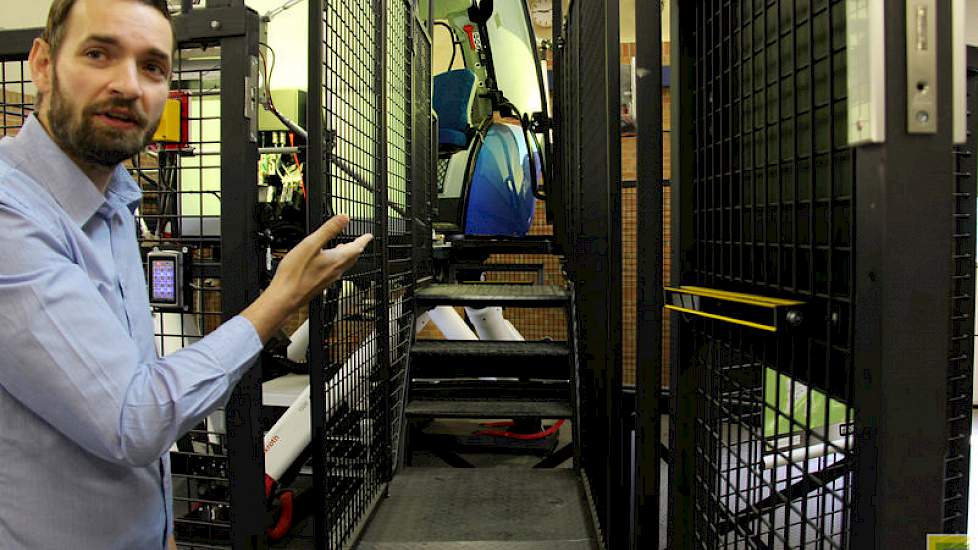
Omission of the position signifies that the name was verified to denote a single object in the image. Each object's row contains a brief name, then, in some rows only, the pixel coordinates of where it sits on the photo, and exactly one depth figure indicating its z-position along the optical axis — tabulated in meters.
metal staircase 2.07
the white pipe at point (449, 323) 3.84
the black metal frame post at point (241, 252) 1.41
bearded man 0.81
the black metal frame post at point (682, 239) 1.22
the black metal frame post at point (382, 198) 2.31
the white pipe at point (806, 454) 0.69
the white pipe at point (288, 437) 2.62
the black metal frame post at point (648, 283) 1.30
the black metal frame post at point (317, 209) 1.62
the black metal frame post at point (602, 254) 1.63
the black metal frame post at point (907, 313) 0.56
